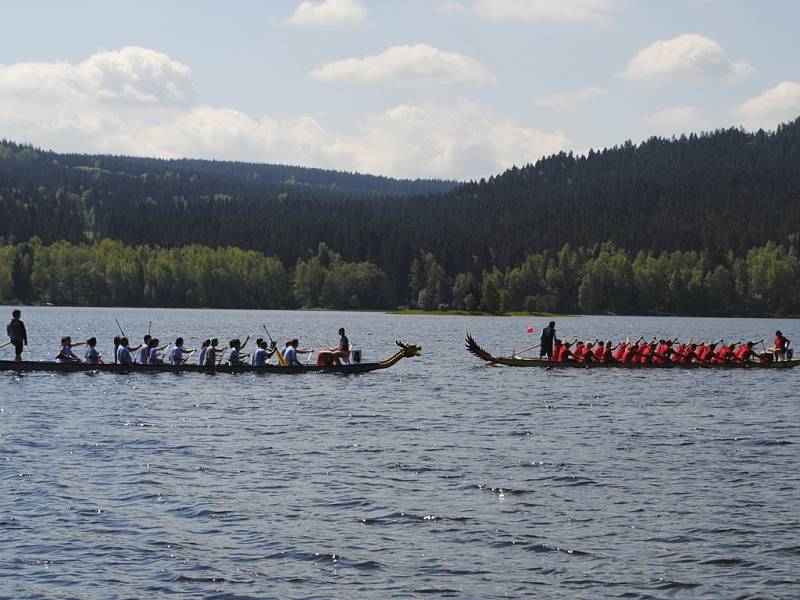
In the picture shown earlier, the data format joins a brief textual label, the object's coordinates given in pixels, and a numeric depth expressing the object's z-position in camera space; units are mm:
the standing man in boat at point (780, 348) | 61031
